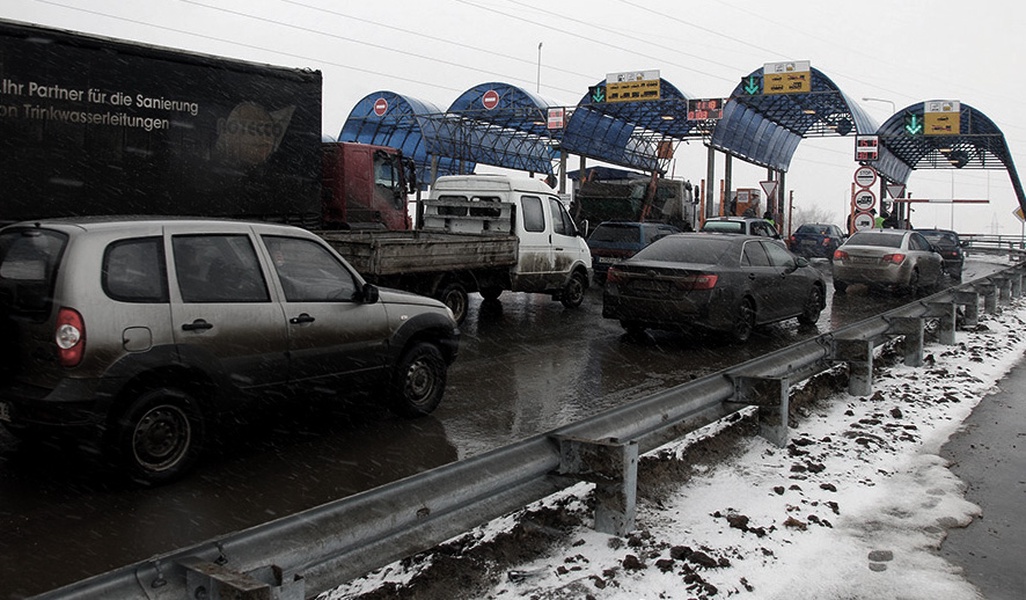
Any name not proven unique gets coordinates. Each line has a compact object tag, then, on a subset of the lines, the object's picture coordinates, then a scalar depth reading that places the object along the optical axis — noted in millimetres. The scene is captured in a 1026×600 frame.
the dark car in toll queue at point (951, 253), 28391
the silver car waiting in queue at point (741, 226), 22391
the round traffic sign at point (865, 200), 24516
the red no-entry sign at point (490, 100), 40281
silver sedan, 18484
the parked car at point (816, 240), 33094
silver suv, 4754
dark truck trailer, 9992
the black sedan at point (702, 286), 10664
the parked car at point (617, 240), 18953
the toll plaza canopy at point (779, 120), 35188
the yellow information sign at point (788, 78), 33219
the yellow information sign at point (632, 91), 34906
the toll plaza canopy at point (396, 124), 41719
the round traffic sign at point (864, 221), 24328
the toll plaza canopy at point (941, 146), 40531
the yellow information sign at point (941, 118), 39188
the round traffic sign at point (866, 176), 24203
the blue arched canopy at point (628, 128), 37469
